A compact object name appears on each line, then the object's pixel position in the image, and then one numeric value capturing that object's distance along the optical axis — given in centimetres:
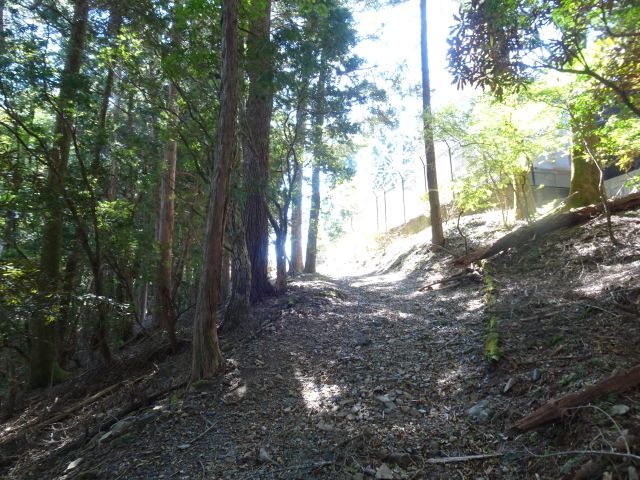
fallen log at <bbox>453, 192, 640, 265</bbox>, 736
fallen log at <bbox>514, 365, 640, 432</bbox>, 288
